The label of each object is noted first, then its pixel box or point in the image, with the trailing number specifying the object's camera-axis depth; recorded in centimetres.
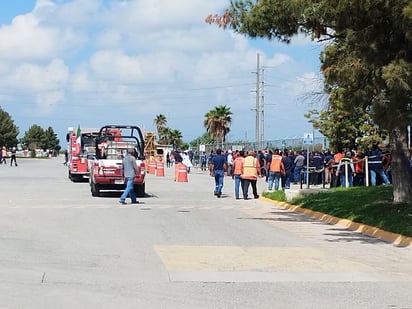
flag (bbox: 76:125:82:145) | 3481
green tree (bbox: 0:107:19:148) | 10907
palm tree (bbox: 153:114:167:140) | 11844
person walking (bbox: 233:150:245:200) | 2441
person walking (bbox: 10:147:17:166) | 5570
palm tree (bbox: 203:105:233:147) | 8756
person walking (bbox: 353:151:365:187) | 2591
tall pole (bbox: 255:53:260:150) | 5547
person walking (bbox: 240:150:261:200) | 2412
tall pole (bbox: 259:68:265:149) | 4875
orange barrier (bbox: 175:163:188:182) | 3719
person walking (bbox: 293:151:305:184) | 3209
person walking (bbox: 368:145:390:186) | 2502
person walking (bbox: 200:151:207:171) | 5997
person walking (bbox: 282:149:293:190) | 2775
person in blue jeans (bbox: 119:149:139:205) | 2138
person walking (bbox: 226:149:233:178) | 4306
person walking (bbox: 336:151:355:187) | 2585
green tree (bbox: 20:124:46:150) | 15138
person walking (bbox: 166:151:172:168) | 7044
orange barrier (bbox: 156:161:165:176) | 4519
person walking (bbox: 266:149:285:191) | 2617
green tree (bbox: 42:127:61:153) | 15600
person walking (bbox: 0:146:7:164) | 6253
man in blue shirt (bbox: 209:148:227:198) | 2492
